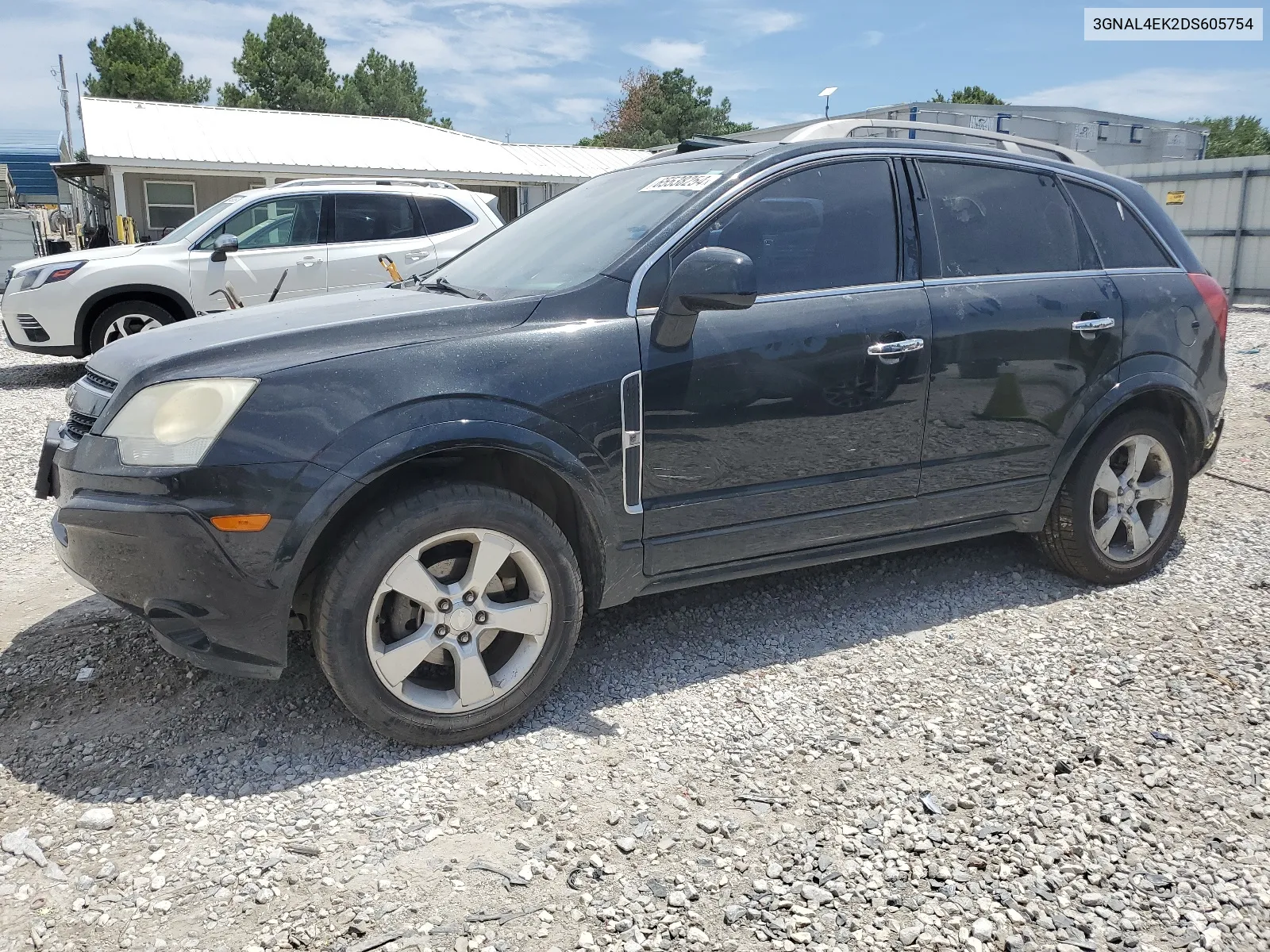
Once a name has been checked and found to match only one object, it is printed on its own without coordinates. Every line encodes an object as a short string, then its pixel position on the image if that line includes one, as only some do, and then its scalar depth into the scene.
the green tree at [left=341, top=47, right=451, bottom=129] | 46.62
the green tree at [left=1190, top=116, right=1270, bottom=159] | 56.47
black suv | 2.74
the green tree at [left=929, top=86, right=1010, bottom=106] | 59.09
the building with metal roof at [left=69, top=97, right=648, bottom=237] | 20.06
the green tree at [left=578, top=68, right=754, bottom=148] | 51.28
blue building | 69.88
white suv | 9.13
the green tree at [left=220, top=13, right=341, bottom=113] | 44.56
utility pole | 49.41
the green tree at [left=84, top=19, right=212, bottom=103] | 42.69
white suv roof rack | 9.60
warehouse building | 17.02
